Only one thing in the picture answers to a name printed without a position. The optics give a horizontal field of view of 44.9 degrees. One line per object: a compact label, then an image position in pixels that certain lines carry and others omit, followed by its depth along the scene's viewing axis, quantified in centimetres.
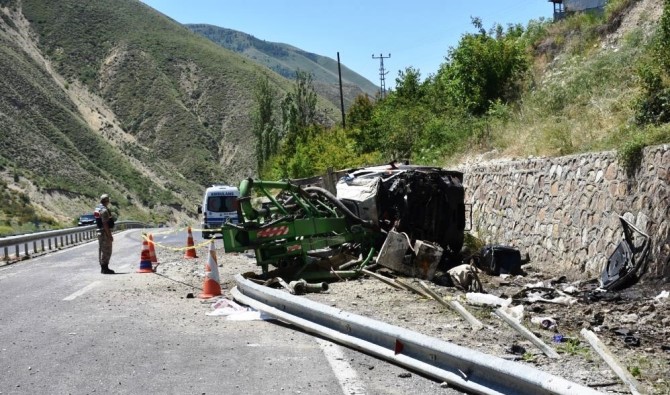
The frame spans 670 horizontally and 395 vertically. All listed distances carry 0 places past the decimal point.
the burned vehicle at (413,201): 1519
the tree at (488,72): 3039
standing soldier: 1783
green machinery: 1305
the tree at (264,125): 7794
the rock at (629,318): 951
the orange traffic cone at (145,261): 1773
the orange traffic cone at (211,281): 1232
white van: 3606
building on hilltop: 5702
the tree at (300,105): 7756
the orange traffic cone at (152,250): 2000
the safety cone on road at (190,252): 2236
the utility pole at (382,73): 11378
